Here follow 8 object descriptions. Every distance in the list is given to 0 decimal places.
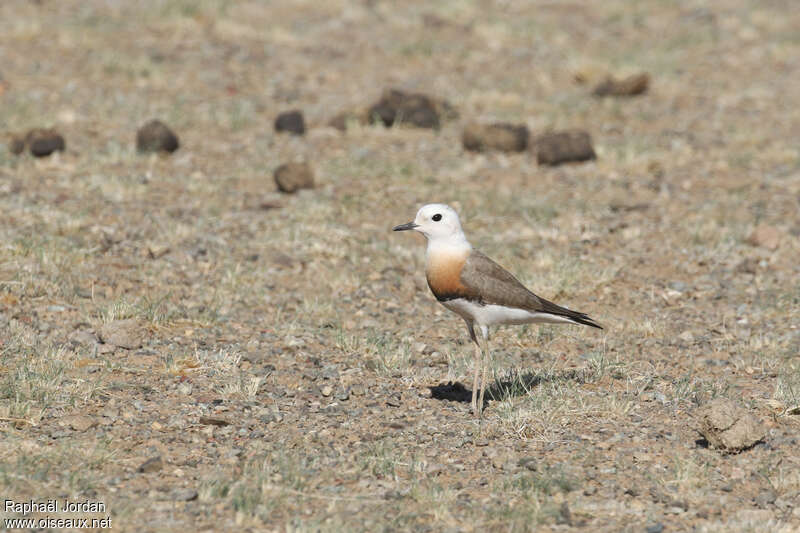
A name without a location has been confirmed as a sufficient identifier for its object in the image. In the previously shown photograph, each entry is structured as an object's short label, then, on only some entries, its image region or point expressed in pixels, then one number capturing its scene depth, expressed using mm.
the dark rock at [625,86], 17281
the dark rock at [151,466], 6288
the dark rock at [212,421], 7031
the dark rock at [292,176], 12758
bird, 7387
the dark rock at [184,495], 5970
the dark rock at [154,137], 13766
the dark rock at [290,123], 15031
